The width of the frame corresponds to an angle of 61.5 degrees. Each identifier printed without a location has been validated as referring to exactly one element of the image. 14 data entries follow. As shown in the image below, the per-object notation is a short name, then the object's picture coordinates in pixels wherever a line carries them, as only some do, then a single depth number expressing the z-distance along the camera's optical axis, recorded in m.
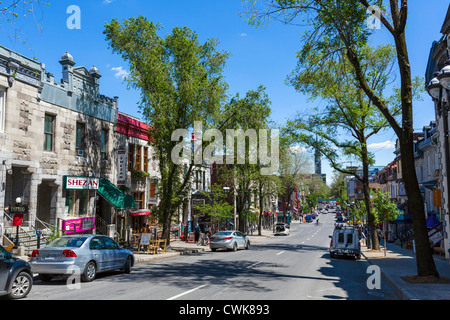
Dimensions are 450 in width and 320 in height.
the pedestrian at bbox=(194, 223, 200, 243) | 32.50
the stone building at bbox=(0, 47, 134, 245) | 17.39
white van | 22.55
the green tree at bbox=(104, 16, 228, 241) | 22.59
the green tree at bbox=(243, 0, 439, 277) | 12.55
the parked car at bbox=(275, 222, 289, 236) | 52.81
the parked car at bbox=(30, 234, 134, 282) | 11.67
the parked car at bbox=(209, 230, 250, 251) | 26.45
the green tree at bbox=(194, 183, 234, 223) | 34.91
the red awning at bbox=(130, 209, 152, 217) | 26.26
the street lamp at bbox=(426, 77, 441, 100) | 11.52
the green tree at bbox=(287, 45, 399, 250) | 26.62
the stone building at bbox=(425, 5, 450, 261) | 18.91
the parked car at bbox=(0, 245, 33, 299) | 8.95
